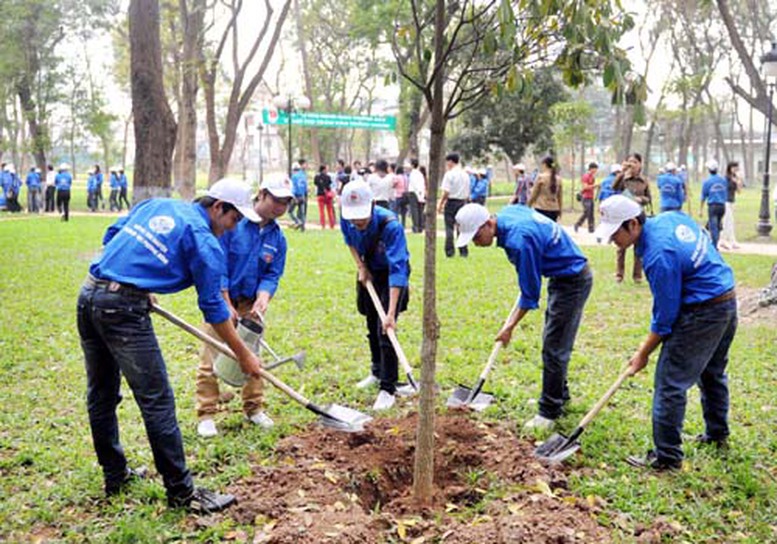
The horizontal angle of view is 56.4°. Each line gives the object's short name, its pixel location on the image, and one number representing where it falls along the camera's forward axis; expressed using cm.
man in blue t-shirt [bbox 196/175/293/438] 495
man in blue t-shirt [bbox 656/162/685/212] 1095
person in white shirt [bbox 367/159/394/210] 1510
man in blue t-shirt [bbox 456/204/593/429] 459
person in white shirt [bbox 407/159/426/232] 1666
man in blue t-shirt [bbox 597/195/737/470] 404
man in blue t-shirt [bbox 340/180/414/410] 526
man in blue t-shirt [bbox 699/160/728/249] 1324
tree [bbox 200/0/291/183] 1766
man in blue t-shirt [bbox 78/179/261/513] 357
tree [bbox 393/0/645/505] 304
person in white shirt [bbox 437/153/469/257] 1252
